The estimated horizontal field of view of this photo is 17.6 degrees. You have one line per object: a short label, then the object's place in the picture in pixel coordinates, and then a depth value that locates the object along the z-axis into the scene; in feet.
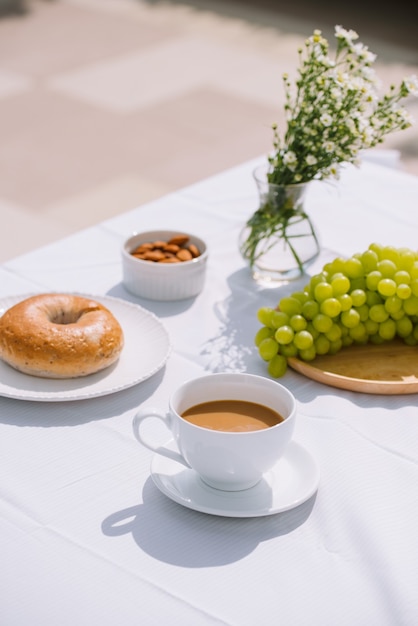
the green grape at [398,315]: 4.14
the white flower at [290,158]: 4.37
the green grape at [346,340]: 4.14
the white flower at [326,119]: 4.21
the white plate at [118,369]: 3.81
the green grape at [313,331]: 4.07
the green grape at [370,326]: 4.14
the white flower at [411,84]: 4.24
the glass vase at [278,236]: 4.54
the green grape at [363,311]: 4.13
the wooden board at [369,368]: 3.96
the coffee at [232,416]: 3.46
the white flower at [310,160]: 4.33
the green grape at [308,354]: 4.04
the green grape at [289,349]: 4.05
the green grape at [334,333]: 4.06
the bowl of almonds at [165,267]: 4.42
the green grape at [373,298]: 4.13
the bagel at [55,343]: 3.86
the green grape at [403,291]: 4.06
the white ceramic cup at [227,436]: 3.34
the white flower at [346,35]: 4.23
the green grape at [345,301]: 4.06
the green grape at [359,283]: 4.16
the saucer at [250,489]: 3.41
